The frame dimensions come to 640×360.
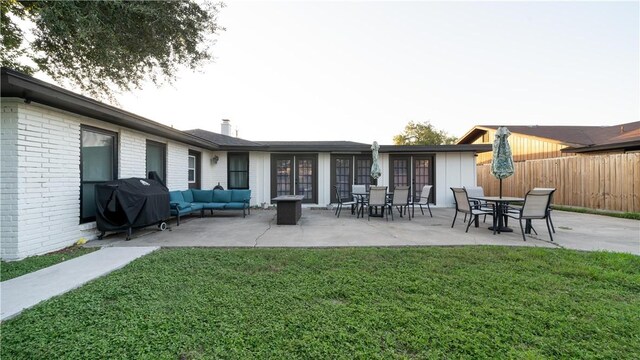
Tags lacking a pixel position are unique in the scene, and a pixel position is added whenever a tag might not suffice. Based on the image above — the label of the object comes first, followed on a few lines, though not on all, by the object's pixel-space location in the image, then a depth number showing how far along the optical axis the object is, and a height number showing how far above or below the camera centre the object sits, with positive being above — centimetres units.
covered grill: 479 -44
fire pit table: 650 -76
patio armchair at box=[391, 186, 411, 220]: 712 -45
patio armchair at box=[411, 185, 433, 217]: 796 -49
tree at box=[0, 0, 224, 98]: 451 +300
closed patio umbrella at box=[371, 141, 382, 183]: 848 +55
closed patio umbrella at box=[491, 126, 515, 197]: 579 +54
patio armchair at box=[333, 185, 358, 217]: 809 -85
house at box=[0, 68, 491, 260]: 370 +55
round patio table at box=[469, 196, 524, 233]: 547 -68
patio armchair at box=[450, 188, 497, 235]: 552 -59
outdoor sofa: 739 -54
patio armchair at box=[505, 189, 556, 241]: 481 -48
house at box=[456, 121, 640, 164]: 1076 +217
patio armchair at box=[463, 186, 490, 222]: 798 -33
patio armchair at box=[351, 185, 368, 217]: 774 -39
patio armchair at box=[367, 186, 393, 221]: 711 -45
